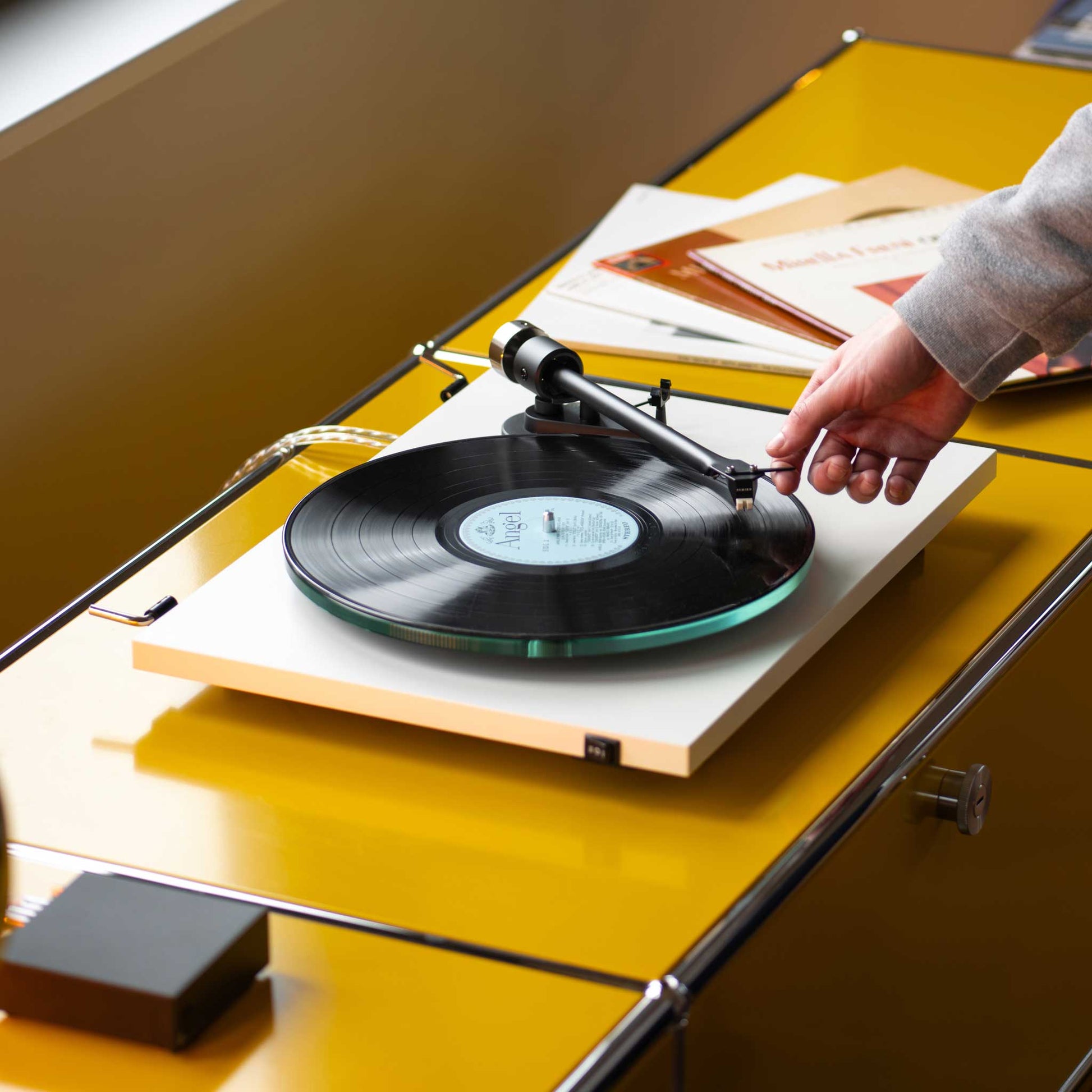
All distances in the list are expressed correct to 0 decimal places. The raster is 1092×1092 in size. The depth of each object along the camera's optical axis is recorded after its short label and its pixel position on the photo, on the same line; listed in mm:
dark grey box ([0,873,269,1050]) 1884
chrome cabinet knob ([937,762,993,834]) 2129
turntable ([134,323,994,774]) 2035
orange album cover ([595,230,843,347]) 2560
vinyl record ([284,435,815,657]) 2048
